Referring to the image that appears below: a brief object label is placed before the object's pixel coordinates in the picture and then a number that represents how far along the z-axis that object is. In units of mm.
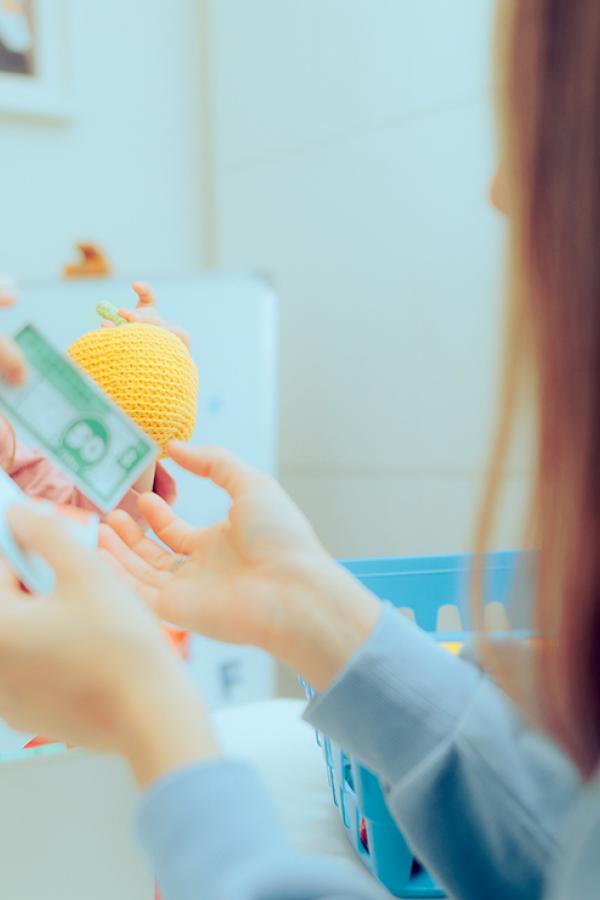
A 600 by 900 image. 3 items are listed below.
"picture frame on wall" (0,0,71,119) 1309
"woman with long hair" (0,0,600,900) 328
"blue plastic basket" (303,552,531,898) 497
